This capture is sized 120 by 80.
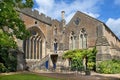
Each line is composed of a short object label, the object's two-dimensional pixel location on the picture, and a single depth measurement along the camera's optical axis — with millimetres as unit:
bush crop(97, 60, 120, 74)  14261
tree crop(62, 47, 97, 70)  15541
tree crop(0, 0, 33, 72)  6438
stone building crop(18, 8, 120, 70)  15488
